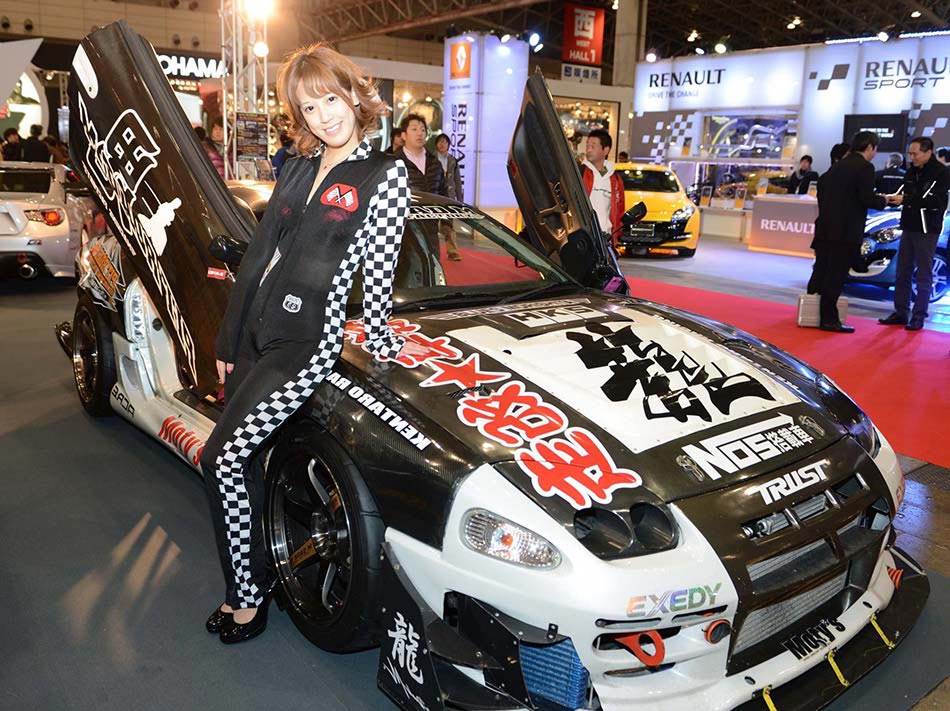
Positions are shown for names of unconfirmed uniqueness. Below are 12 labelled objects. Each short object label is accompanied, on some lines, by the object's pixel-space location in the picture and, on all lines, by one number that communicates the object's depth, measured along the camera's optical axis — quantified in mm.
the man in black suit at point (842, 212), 6641
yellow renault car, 11461
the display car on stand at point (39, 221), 7512
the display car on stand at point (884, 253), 8055
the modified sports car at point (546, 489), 1815
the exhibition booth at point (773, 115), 13898
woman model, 2066
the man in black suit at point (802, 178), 13441
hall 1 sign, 24578
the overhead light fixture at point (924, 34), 13905
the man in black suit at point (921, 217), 6727
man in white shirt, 5961
